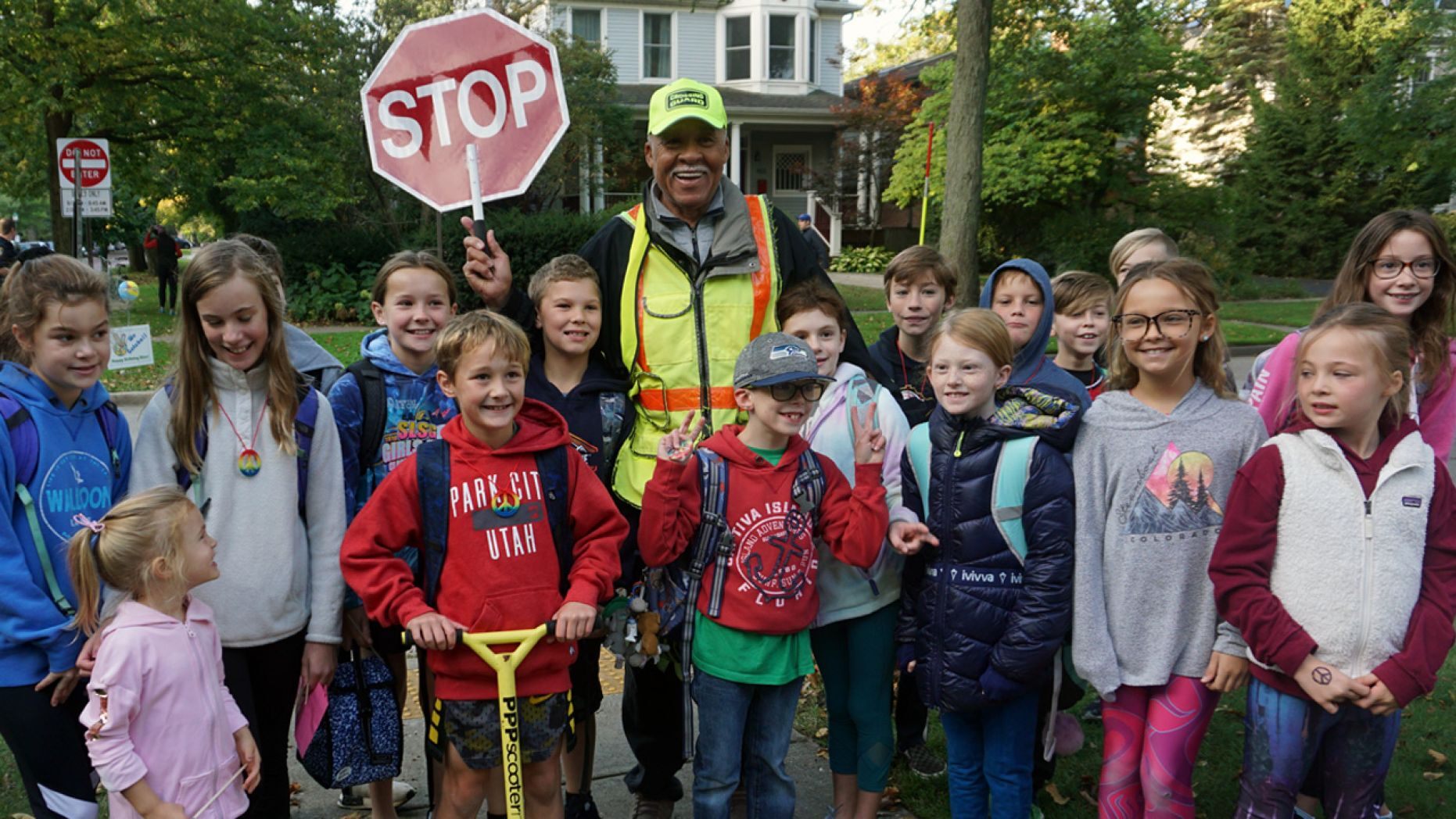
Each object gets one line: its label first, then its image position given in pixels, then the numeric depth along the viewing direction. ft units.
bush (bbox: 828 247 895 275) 95.30
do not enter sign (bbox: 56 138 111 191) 45.32
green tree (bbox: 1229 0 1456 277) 88.63
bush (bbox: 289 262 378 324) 65.31
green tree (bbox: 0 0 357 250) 58.90
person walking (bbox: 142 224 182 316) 76.33
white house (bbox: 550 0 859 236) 104.88
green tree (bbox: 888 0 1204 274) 71.31
